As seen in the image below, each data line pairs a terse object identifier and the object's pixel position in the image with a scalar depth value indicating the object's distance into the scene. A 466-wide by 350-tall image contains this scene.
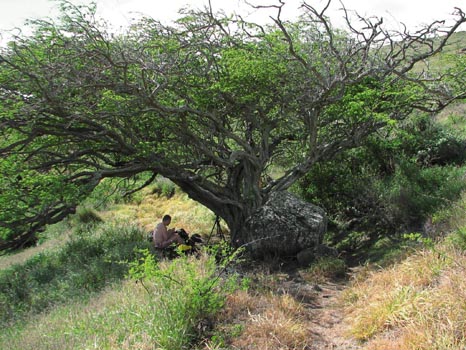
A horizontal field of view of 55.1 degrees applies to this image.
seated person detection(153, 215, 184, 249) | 9.55
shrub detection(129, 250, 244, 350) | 4.36
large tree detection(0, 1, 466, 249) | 7.26
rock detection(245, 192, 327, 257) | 8.85
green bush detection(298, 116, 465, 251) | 9.33
